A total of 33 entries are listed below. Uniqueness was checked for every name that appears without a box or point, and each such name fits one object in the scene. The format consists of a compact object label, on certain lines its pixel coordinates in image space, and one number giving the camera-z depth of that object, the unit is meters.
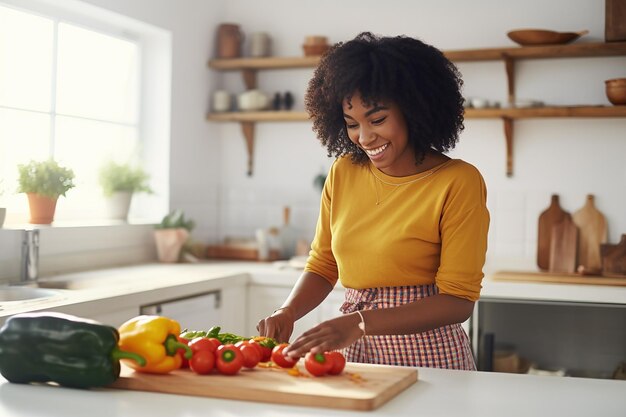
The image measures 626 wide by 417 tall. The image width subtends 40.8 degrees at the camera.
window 3.43
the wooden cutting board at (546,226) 3.98
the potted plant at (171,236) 4.09
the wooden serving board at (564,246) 3.85
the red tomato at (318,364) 1.66
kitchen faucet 3.16
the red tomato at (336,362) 1.67
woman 1.93
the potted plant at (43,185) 3.29
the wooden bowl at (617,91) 3.69
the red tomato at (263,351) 1.76
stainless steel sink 3.00
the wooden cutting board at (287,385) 1.52
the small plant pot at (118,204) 3.93
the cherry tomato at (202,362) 1.67
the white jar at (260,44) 4.45
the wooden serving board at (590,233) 3.88
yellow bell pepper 1.65
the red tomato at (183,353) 1.71
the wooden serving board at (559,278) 3.44
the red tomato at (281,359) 1.73
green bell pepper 1.60
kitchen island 1.48
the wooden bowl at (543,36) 3.82
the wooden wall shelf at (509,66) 3.76
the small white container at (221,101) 4.51
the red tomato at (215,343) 1.72
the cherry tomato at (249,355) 1.71
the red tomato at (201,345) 1.70
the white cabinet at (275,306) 3.61
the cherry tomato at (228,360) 1.67
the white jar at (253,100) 4.42
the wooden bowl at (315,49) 4.26
